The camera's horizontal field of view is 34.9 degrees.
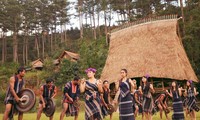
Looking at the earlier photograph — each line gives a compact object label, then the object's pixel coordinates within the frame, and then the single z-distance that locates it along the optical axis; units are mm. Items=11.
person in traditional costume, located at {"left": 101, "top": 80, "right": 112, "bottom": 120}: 12289
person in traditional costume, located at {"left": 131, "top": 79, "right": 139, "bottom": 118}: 13311
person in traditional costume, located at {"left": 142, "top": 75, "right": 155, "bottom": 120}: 12156
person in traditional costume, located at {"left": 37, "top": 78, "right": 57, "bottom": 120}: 11077
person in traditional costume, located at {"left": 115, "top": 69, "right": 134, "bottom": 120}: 7836
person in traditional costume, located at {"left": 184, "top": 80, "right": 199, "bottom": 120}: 13328
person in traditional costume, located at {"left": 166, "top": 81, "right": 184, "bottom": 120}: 11443
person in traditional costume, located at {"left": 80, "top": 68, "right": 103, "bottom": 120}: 7609
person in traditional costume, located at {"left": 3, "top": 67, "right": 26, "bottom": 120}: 8660
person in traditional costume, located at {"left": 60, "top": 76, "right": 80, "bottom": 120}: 10867
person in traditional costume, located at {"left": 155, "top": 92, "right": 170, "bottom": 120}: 14084
